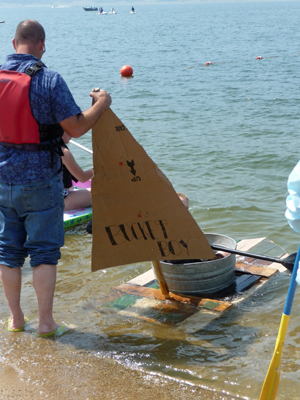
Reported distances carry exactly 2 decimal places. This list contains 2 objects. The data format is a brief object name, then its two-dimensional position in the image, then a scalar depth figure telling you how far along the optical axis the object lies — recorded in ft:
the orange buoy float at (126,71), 71.26
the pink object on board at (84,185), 22.20
